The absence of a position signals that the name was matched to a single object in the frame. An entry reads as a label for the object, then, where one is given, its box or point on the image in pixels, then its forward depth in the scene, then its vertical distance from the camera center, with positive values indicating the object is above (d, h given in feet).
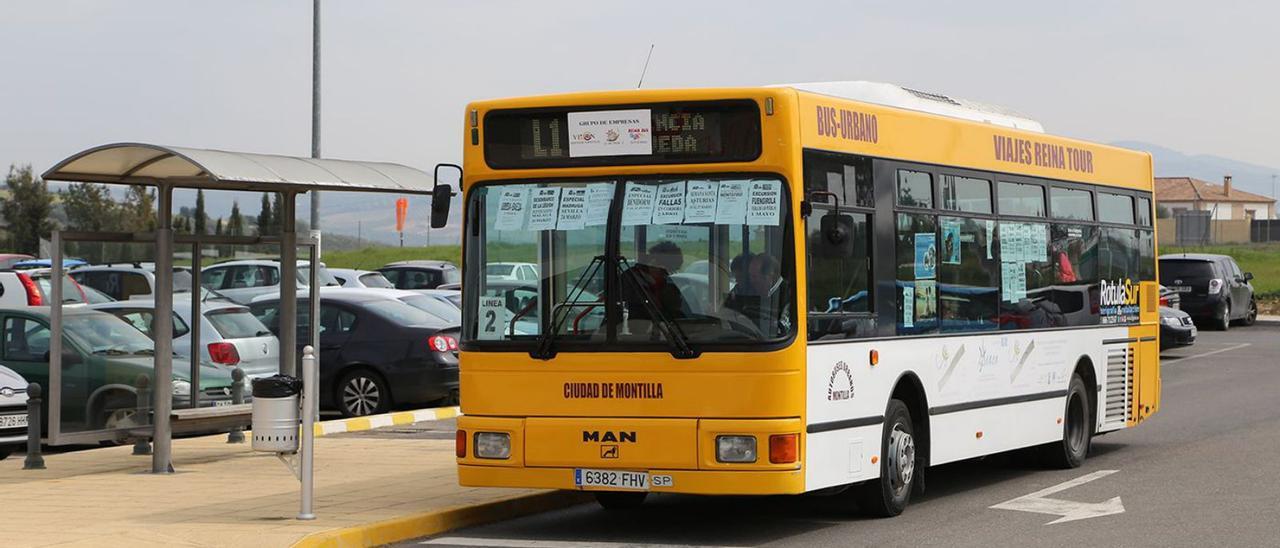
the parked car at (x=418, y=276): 120.57 +2.63
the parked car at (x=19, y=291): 74.84 +1.07
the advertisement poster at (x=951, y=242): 42.52 +1.68
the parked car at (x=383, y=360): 67.46 -1.57
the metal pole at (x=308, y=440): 37.11 -2.49
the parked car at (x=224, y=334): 55.01 -0.53
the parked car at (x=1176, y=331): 98.94 -0.87
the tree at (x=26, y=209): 245.65 +14.54
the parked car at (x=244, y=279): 88.53 +1.89
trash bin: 38.11 -1.92
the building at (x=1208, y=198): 539.70 +34.76
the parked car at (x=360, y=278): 106.73 +2.26
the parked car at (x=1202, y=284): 123.85 +2.03
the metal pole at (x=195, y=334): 54.70 -0.50
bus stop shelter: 46.42 +3.57
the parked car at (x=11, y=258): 134.12 +4.43
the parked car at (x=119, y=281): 68.85 +1.40
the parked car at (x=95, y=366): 50.75 -1.36
